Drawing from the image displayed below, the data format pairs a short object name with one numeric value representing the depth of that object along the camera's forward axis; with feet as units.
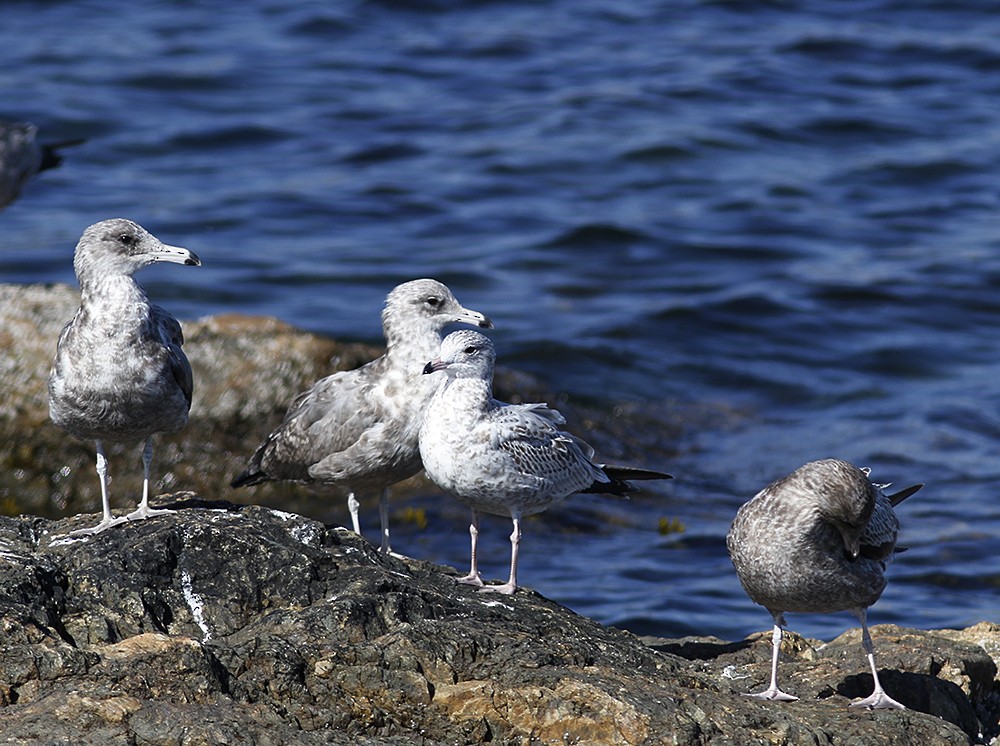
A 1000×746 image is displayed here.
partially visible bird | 95.25
